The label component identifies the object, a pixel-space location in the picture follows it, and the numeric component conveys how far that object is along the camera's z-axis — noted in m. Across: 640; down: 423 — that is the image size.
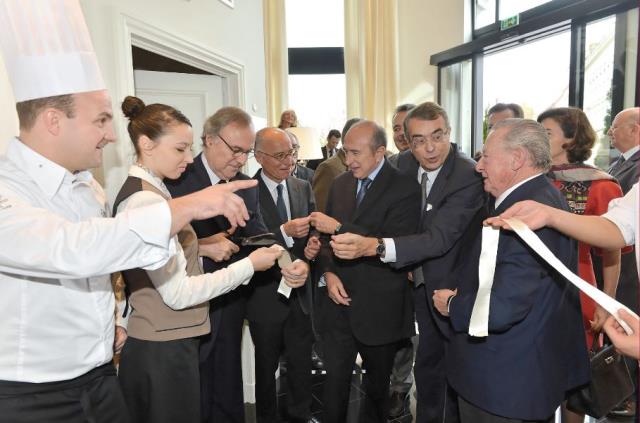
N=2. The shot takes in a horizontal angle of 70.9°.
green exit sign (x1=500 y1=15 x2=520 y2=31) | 5.72
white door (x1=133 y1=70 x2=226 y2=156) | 3.68
